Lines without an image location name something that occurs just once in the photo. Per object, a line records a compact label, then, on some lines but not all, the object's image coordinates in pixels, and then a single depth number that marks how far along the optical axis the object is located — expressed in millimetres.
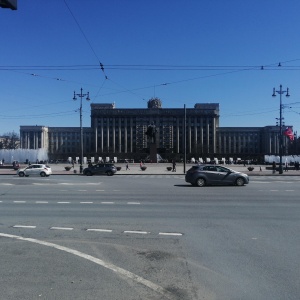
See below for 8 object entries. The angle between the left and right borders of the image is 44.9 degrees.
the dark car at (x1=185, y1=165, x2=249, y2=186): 22672
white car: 38000
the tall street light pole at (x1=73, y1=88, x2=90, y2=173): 43000
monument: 78250
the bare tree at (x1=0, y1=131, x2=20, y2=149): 126938
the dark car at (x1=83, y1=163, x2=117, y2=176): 39938
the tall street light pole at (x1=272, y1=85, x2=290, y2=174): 39269
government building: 152375
